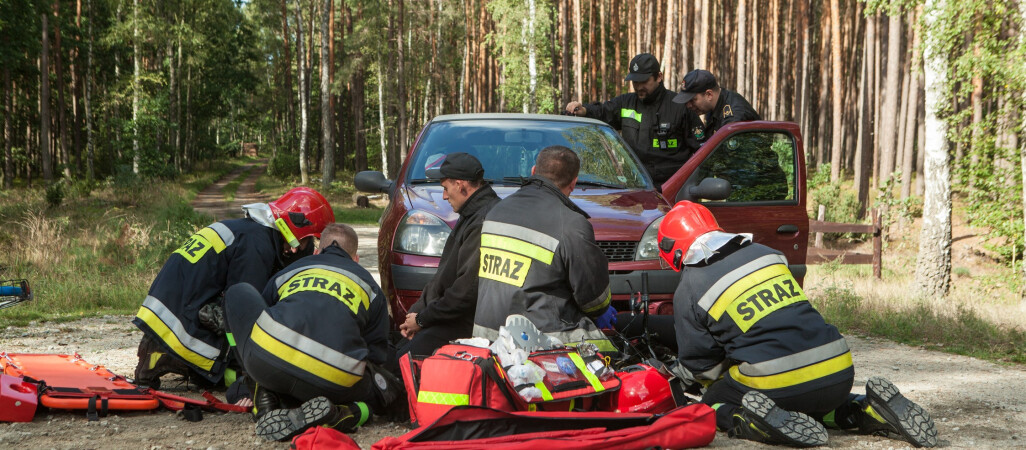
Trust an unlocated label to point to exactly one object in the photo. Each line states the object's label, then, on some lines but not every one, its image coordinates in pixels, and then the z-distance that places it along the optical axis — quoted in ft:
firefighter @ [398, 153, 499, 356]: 15.07
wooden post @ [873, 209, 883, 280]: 46.88
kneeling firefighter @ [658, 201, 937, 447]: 12.87
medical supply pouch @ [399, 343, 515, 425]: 12.09
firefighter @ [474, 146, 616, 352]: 13.79
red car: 17.28
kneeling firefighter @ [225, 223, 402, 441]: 13.01
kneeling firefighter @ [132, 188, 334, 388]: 15.84
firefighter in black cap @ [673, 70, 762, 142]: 22.53
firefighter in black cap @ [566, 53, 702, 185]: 24.00
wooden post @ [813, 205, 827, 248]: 58.58
